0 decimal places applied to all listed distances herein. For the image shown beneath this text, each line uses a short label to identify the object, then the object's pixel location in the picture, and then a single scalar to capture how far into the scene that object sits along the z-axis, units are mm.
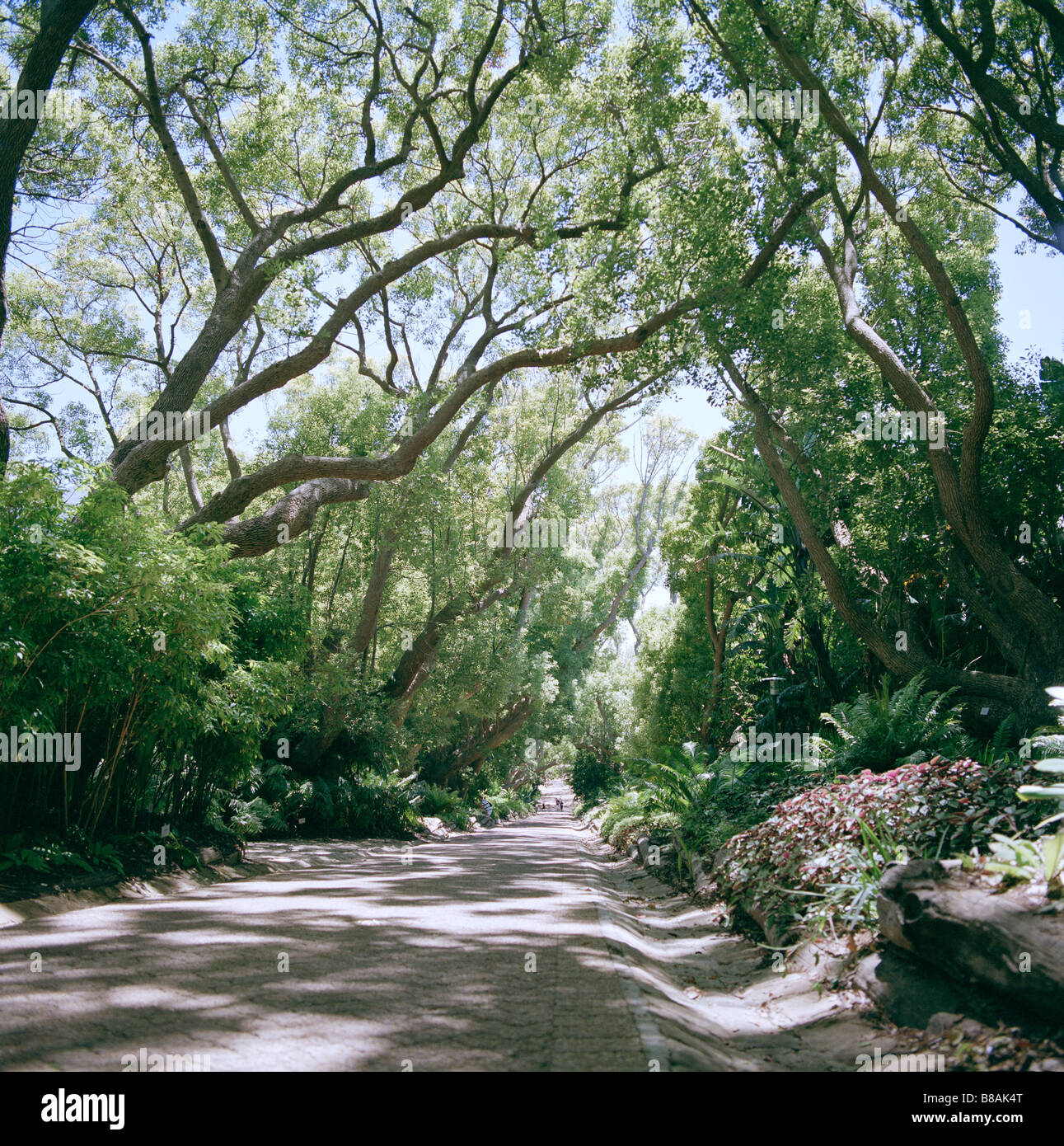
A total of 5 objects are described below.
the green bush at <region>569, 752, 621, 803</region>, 40731
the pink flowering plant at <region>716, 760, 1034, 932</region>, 5172
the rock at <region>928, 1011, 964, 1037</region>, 3865
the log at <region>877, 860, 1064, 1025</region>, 3463
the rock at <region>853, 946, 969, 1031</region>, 4055
